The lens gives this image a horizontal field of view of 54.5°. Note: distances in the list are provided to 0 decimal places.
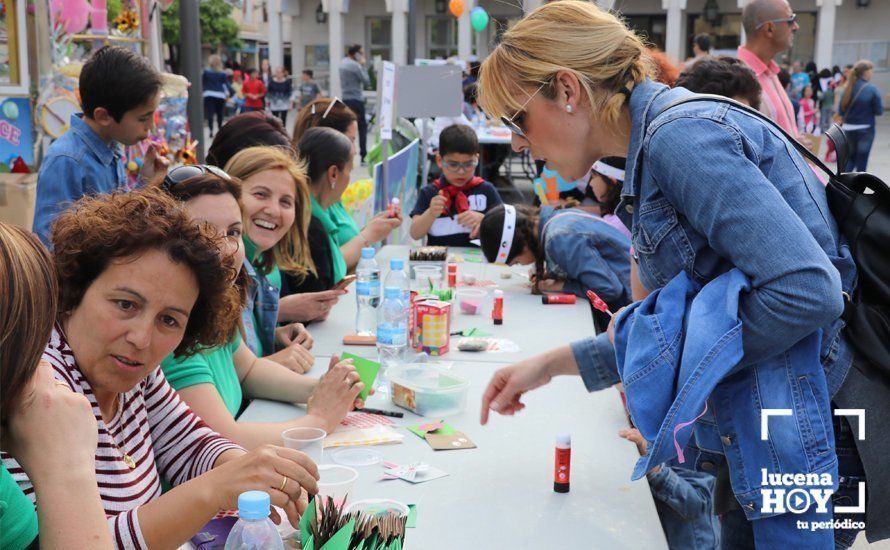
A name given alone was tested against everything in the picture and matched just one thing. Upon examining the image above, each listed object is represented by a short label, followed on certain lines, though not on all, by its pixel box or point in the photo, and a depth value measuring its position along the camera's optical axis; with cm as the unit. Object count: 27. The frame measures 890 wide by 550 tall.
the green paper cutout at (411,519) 182
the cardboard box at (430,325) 319
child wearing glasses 570
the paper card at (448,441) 231
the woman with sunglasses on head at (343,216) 493
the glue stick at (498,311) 372
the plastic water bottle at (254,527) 130
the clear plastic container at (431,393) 256
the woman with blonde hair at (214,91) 2013
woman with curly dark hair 158
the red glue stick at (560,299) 412
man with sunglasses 495
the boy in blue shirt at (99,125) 396
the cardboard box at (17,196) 629
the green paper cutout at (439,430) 239
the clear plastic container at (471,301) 391
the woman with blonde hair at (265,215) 330
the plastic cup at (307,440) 203
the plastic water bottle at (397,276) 354
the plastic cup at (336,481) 177
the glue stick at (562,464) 201
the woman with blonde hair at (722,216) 147
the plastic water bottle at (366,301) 355
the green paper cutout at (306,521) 142
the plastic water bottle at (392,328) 307
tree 3506
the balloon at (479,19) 1912
